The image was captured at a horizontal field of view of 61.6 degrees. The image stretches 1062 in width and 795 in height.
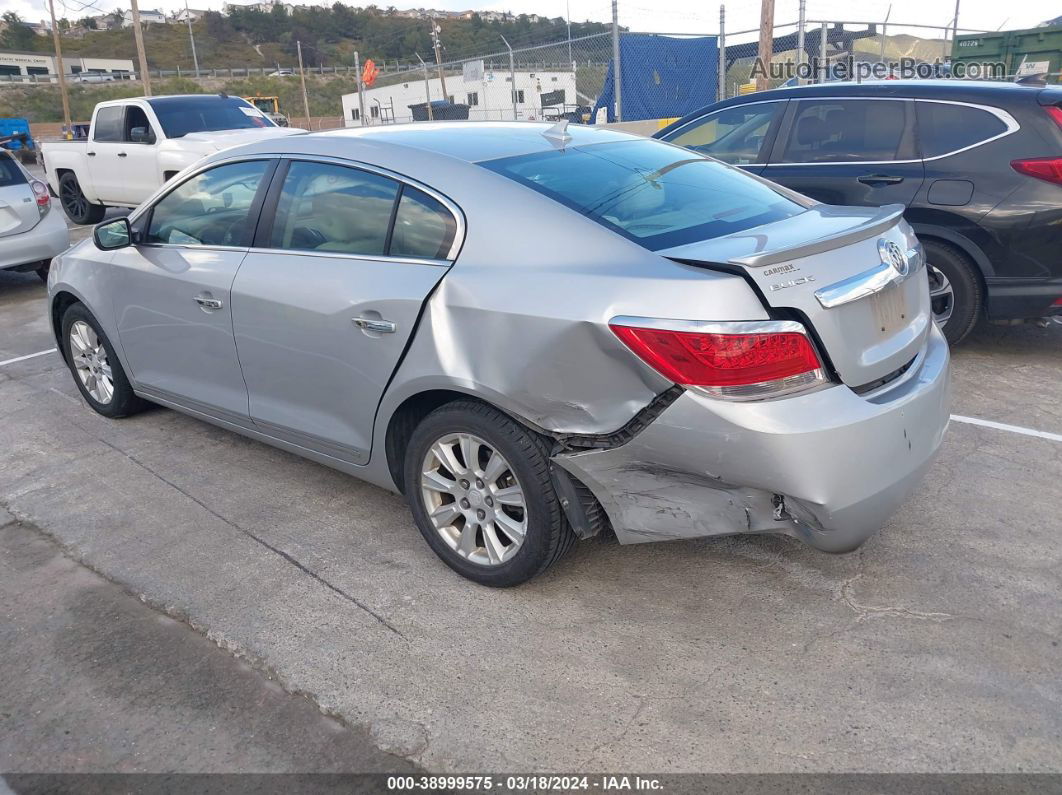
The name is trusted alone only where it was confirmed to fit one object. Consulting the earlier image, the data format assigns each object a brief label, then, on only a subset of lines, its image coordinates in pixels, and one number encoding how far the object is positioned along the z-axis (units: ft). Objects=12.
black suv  17.13
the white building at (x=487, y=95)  76.95
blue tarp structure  51.72
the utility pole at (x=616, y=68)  44.65
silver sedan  8.66
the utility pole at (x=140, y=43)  95.18
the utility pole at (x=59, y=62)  148.36
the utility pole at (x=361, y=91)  58.81
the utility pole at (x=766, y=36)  42.63
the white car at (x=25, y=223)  28.27
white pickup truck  36.91
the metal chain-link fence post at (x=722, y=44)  46.44
